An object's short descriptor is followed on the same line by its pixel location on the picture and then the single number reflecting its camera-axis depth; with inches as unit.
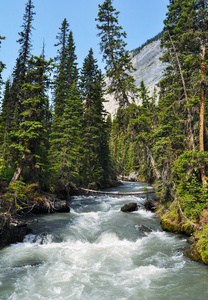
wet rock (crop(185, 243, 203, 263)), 353.1
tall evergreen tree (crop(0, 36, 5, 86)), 462.7
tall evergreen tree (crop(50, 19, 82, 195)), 797.9
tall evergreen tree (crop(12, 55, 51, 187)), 572.7
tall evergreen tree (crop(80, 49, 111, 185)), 1060.5
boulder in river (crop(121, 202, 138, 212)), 687.7
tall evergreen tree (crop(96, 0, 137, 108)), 788.6
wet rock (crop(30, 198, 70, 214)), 626.5
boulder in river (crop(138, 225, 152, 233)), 512.3
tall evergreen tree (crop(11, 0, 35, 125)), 917.2
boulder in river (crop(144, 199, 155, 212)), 698.8
